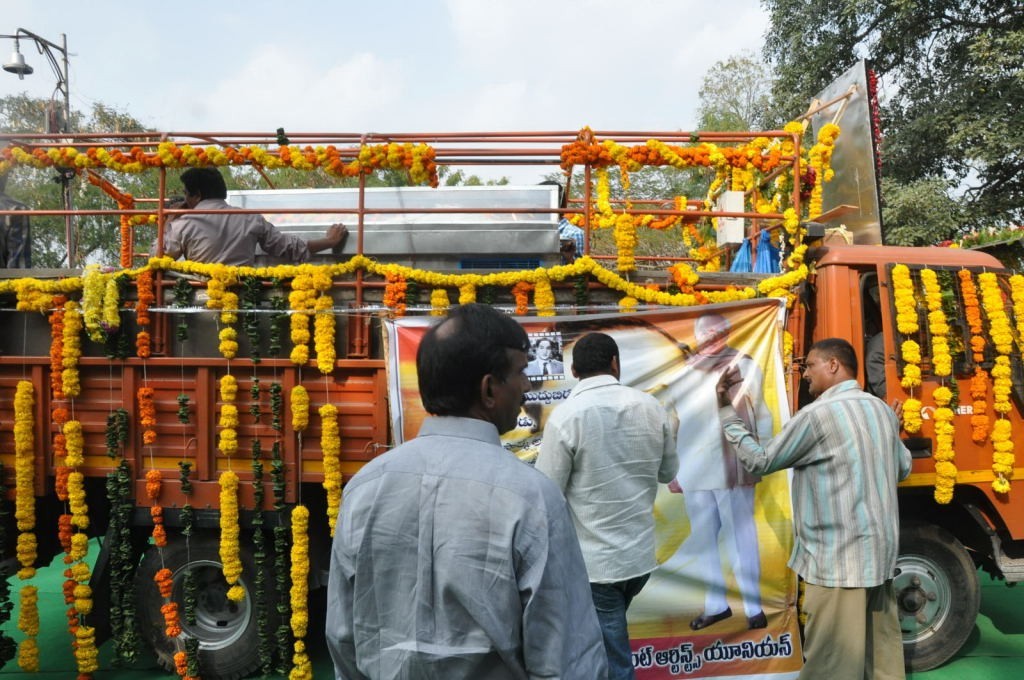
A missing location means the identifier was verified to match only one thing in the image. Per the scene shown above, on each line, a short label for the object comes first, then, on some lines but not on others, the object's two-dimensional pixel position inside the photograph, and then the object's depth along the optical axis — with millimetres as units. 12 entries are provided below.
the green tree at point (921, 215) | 11039
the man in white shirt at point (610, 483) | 3055
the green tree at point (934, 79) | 11047
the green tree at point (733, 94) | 22438
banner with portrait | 4055
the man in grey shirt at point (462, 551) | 1425
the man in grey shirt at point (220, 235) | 4484
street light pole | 9117
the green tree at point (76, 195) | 16047
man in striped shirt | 3311
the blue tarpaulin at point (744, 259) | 5207
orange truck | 4078
